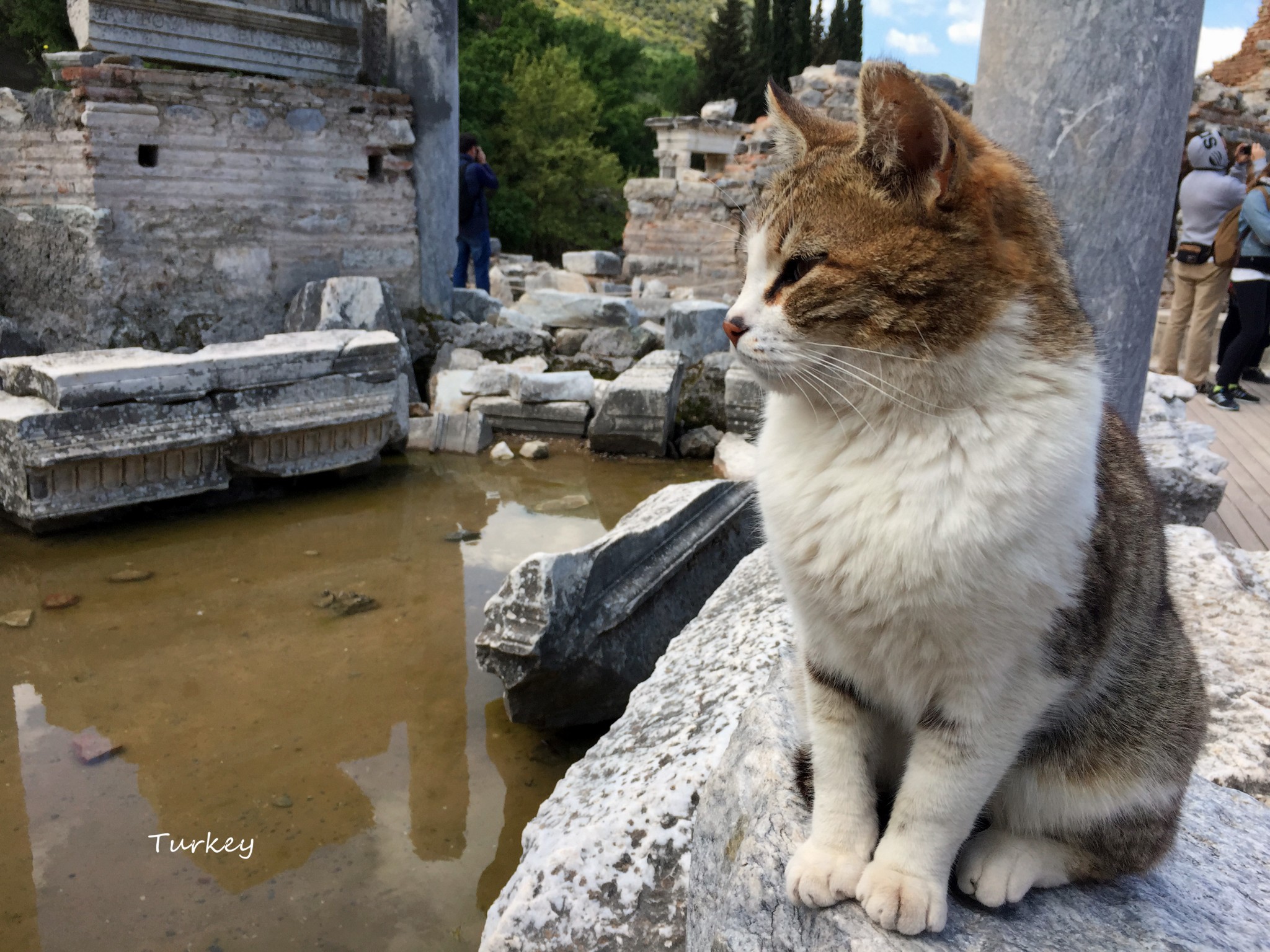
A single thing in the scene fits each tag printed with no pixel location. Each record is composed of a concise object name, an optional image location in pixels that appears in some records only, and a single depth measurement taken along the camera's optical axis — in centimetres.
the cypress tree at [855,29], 2531
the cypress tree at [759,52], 2364
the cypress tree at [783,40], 2448
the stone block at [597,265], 1598
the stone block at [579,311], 920
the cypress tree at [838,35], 2488
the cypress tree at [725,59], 2505
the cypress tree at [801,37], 2428
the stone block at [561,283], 1357
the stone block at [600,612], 332
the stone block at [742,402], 692
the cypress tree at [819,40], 2459
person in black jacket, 1010
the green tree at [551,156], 1975
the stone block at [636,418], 689
